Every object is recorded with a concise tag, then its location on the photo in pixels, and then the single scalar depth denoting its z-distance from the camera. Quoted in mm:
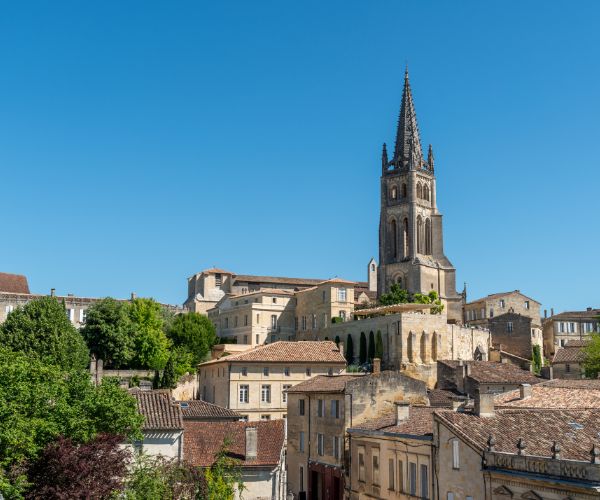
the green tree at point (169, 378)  78500
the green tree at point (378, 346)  92188
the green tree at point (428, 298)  113188
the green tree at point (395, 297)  112444
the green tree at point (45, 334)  78750
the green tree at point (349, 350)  97050
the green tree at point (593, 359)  85562
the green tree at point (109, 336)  89375
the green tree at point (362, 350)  94875
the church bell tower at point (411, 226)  124000
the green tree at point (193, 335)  100331
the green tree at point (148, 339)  90625
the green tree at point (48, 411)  34750
